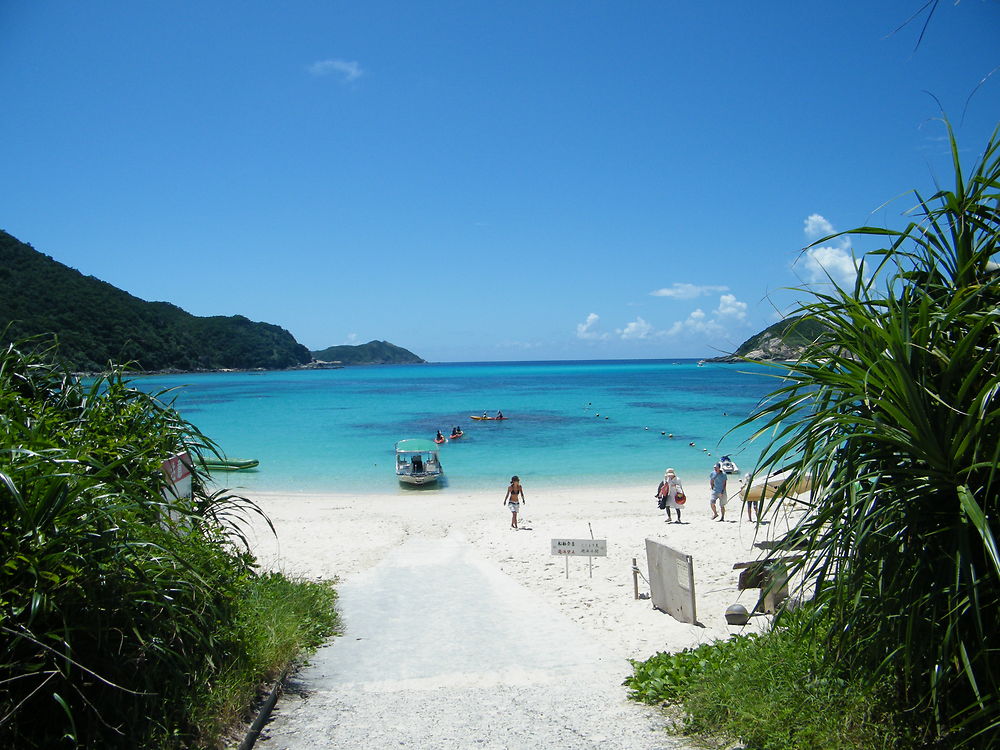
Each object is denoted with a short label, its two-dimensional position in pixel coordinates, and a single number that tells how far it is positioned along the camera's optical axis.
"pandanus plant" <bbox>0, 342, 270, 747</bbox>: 3.20
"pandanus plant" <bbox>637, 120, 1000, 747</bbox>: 3.17
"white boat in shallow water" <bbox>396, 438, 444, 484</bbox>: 27.00
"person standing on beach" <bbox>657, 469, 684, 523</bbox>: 18.20
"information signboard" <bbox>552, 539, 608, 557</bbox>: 10.92
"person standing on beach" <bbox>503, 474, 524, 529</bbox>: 17.77
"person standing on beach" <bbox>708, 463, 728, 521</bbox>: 17.94
